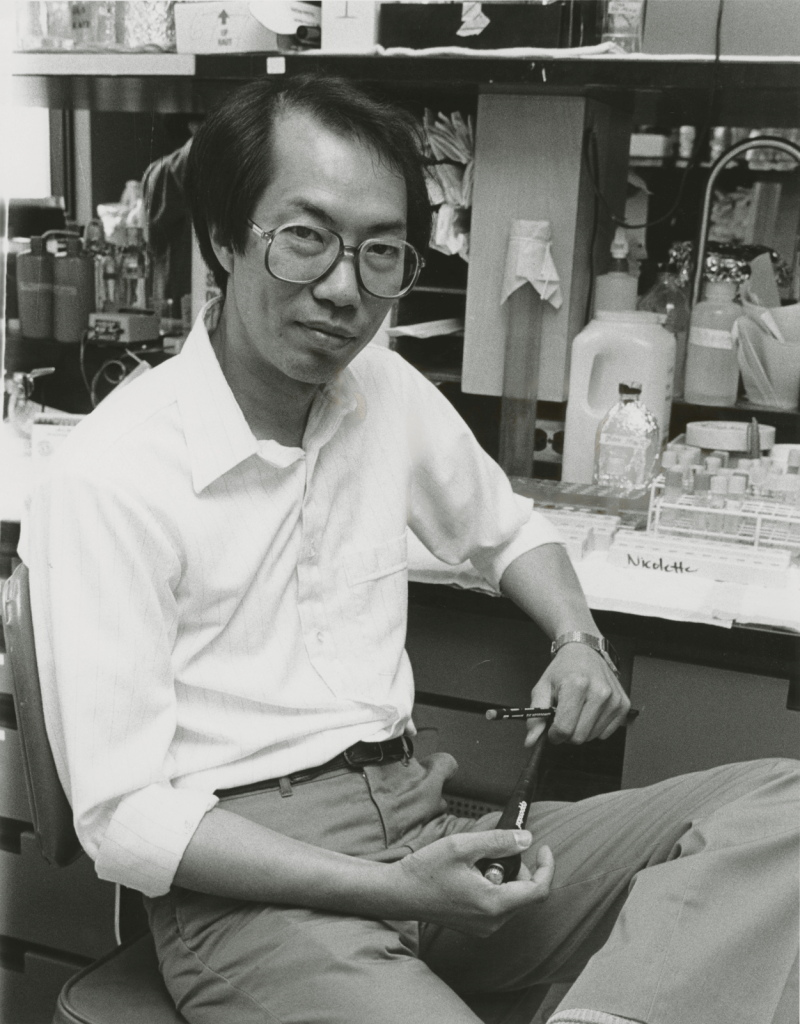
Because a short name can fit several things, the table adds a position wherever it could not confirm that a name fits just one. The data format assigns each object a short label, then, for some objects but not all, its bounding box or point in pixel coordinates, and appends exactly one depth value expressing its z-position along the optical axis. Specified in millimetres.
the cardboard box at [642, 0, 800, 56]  2012
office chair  1164
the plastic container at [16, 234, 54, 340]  2623
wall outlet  2328
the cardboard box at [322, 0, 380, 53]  2020
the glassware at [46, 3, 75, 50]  2258
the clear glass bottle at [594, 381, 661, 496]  2115
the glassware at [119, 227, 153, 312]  2695
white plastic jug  2178
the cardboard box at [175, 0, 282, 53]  2086
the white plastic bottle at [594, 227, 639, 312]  2275
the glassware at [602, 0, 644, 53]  2047
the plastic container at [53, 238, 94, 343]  2617
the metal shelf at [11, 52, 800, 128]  1854
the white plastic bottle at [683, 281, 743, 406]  2236
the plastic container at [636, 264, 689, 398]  2377
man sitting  1100
